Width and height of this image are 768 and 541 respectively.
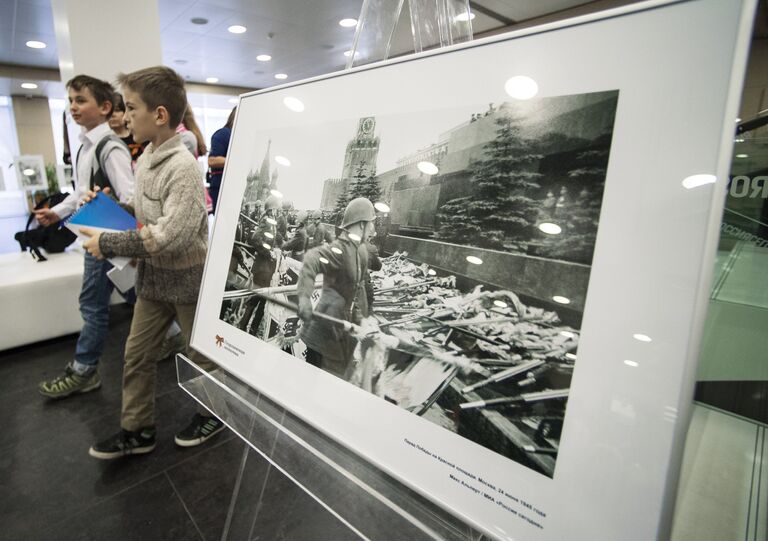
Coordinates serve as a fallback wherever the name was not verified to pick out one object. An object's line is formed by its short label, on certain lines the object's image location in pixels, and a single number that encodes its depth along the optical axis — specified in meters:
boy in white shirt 1.76
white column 2.71
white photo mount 0.38
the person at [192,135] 2.17
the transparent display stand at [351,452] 0.59
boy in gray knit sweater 1.23
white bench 2.45
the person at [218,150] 2.81
